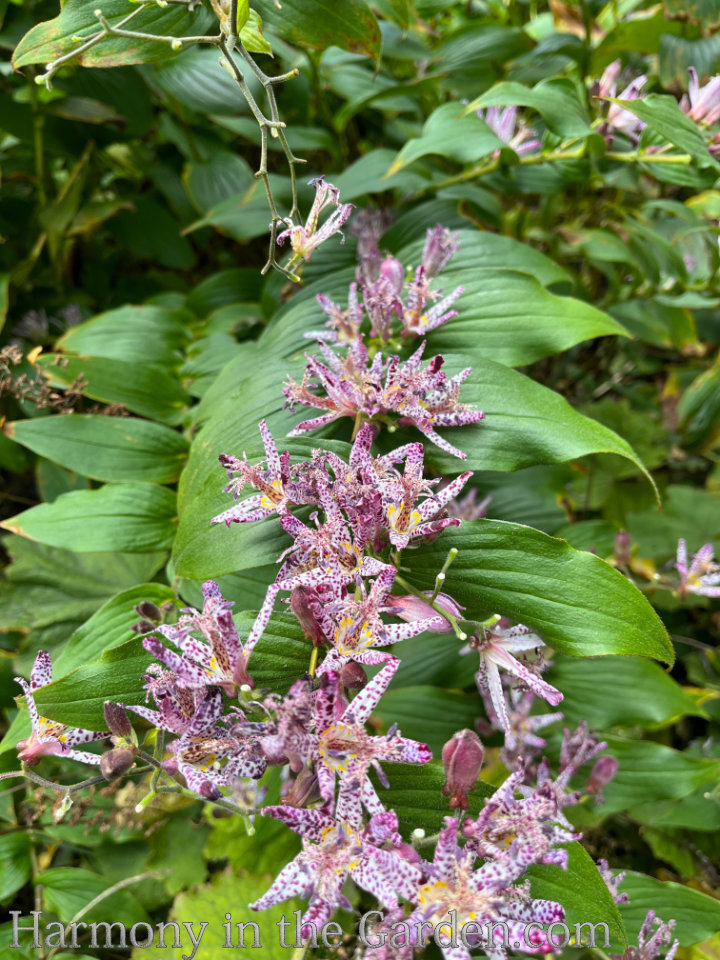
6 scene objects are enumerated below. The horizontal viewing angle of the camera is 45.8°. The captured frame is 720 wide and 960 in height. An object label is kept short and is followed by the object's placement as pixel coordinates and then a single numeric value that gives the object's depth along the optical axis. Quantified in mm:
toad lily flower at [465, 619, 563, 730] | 267
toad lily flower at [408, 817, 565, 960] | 229
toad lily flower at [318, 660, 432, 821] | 235
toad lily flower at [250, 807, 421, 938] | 227
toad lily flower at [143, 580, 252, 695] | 245
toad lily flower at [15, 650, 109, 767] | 260
